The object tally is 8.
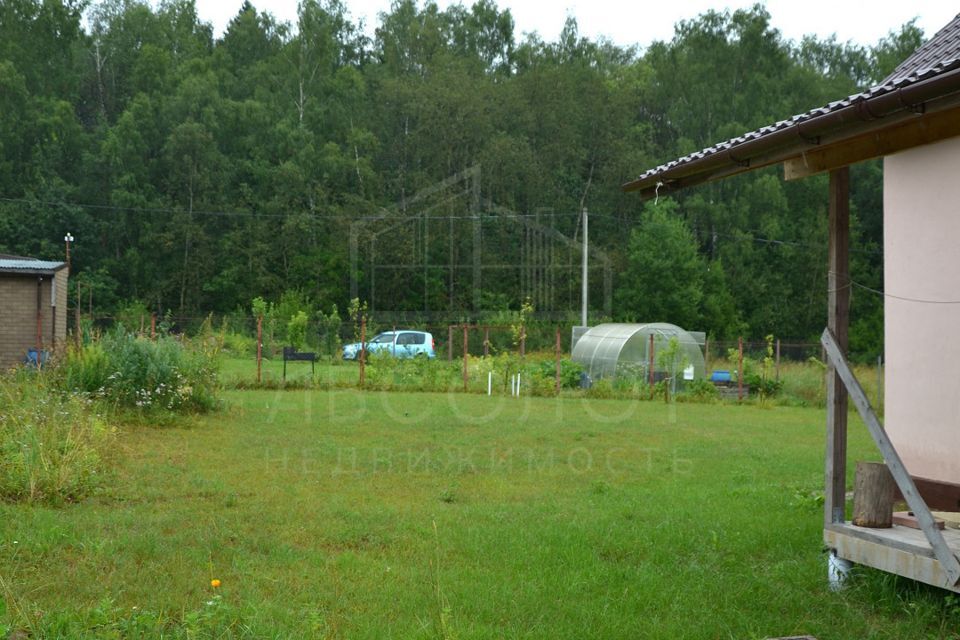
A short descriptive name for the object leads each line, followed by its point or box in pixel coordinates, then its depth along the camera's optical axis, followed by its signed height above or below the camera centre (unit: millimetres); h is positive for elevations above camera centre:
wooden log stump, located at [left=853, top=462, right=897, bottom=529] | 5625 -918
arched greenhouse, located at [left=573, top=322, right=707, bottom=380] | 21966 -309
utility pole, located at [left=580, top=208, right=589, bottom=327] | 30516 +1476
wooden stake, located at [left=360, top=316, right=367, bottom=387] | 20938 -418
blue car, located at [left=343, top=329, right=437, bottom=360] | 29234 -202
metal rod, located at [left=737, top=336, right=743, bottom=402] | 20688 -882
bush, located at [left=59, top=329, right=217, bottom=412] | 13172 -613
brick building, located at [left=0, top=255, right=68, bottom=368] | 18906 +451
